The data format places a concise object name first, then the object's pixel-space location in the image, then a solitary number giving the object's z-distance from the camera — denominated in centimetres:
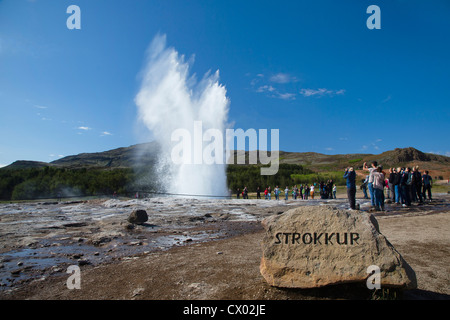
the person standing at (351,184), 1023
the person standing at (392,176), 1398
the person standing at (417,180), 1420
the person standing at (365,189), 1933
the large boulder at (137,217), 1063
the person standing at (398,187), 1360
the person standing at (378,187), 1088
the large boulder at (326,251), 311
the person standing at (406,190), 1384
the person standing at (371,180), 1115
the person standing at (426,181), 1554
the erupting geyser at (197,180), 3469
